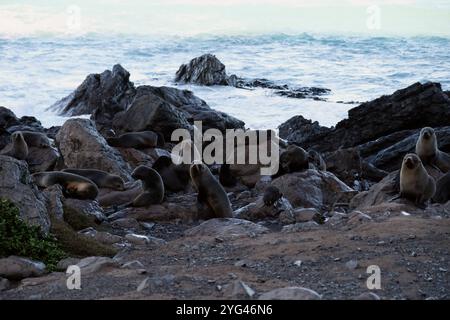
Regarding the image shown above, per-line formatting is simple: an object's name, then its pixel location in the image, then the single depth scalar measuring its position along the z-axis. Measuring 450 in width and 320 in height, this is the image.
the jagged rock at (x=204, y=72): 34.41
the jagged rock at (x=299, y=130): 20.31
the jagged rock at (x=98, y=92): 25.61
